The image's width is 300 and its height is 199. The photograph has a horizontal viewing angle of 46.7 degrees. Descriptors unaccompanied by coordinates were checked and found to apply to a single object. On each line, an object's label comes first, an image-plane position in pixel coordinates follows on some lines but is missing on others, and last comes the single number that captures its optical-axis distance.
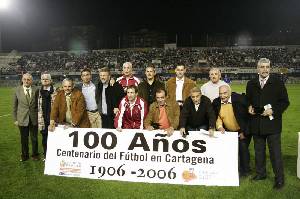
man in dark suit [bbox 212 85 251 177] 6.56
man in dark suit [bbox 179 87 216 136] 6.54
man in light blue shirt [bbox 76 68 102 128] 7.81
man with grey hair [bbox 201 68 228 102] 7.16
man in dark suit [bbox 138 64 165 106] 7.50
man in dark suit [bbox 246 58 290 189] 6.09
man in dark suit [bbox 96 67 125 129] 7.68
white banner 6.52
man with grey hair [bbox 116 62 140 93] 8.10
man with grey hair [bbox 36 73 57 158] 8.02
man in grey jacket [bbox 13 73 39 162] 8.12
